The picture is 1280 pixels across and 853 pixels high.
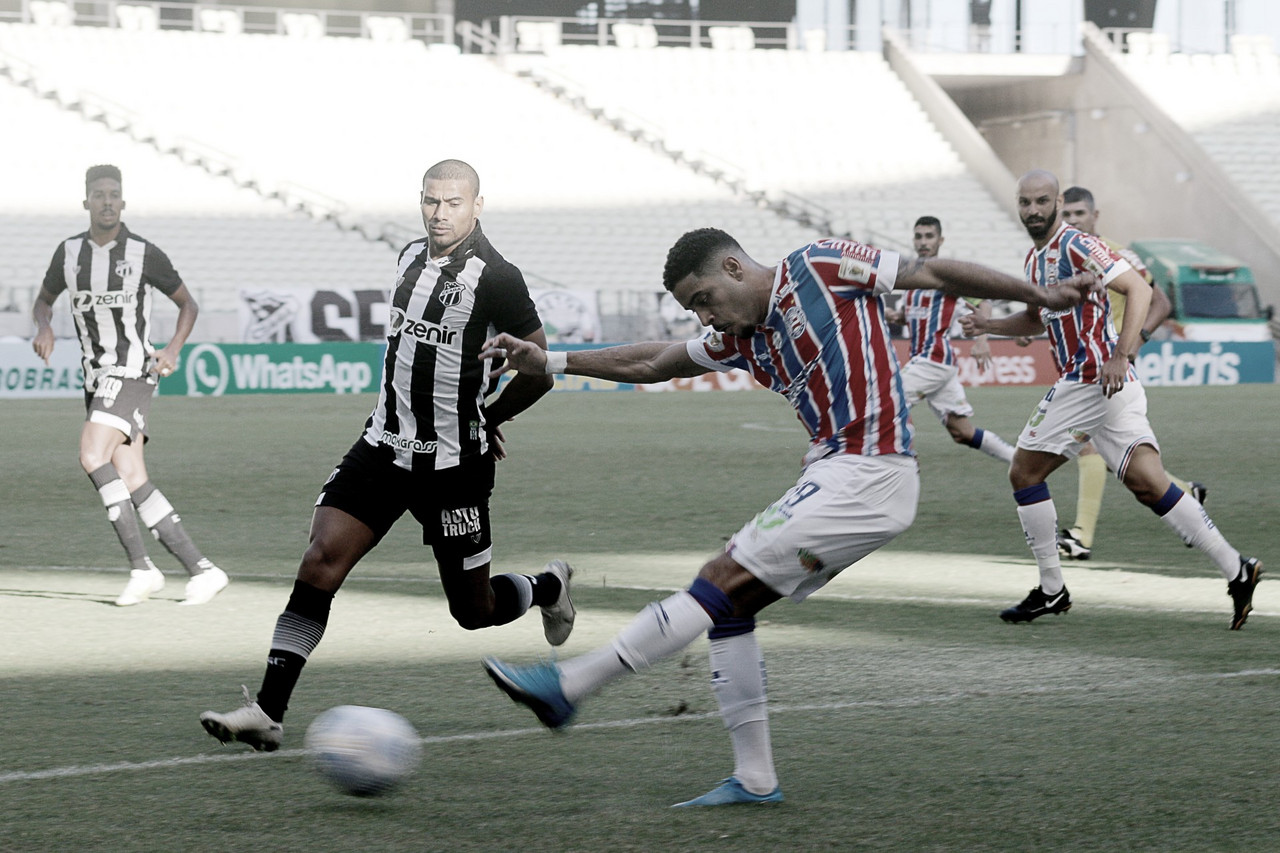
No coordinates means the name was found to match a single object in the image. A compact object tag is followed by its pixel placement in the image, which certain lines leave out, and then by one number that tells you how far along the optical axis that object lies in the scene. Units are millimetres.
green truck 72125
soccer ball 8977
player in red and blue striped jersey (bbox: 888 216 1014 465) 26500
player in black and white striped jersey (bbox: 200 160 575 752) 10812
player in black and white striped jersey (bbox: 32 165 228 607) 16562
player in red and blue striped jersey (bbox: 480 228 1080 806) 8867
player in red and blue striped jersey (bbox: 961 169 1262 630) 15133
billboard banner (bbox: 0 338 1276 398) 53781
